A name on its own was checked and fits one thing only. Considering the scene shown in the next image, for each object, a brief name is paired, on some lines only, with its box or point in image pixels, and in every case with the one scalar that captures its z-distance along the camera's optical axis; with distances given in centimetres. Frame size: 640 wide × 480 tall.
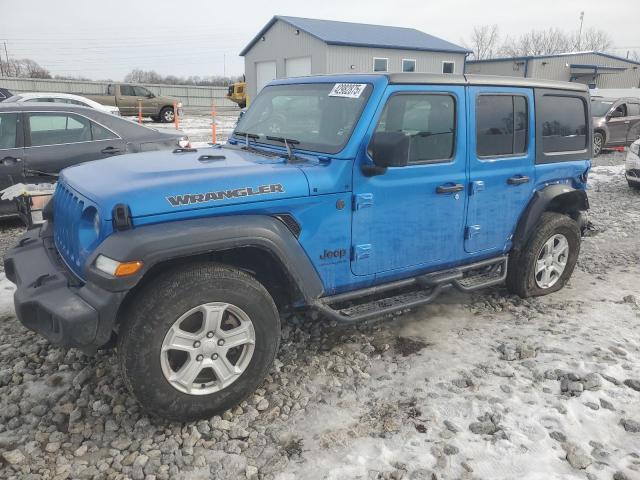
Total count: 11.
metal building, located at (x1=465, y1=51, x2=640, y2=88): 3253
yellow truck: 3291
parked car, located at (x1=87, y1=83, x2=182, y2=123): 2320
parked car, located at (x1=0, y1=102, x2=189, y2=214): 638
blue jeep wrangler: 270
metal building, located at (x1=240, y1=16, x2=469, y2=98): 2703
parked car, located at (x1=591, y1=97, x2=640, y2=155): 1452
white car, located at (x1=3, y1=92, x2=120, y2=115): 1128
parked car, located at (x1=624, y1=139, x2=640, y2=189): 972
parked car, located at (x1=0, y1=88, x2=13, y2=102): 1901
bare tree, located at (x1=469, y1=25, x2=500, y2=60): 7419
